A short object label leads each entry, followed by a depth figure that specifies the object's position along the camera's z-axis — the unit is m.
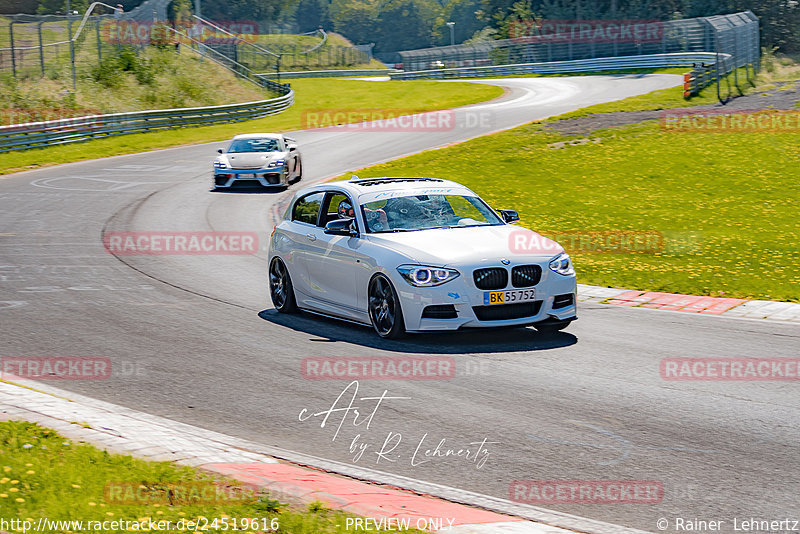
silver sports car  27.16
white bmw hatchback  10.01
